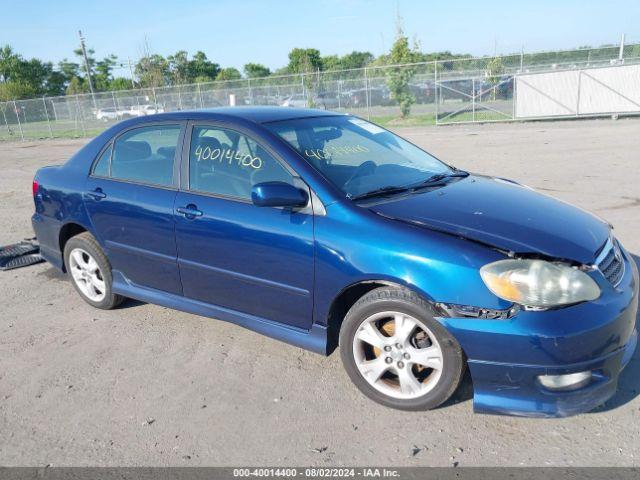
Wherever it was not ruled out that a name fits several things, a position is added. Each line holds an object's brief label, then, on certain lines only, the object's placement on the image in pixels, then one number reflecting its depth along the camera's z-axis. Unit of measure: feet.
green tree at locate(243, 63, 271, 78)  298.56
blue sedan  8.58
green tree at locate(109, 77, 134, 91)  230.48
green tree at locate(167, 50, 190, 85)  207.41
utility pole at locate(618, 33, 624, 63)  69.80
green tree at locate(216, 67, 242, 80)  245.63
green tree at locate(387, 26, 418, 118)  72.64
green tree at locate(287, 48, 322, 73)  264.03
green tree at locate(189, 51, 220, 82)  274.40
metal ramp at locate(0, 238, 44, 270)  19.57
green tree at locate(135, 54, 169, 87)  121.90
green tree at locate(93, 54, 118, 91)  254.47
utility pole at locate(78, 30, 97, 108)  148.99
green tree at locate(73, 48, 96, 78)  278.17
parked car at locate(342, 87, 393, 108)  76.79
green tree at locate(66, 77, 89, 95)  203.82
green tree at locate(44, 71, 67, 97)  244.63
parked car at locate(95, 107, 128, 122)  101.38
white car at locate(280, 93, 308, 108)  82.99
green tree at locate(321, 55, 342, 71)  287.28
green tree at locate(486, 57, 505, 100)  69.05
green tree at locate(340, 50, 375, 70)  289.33
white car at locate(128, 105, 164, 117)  94.10
